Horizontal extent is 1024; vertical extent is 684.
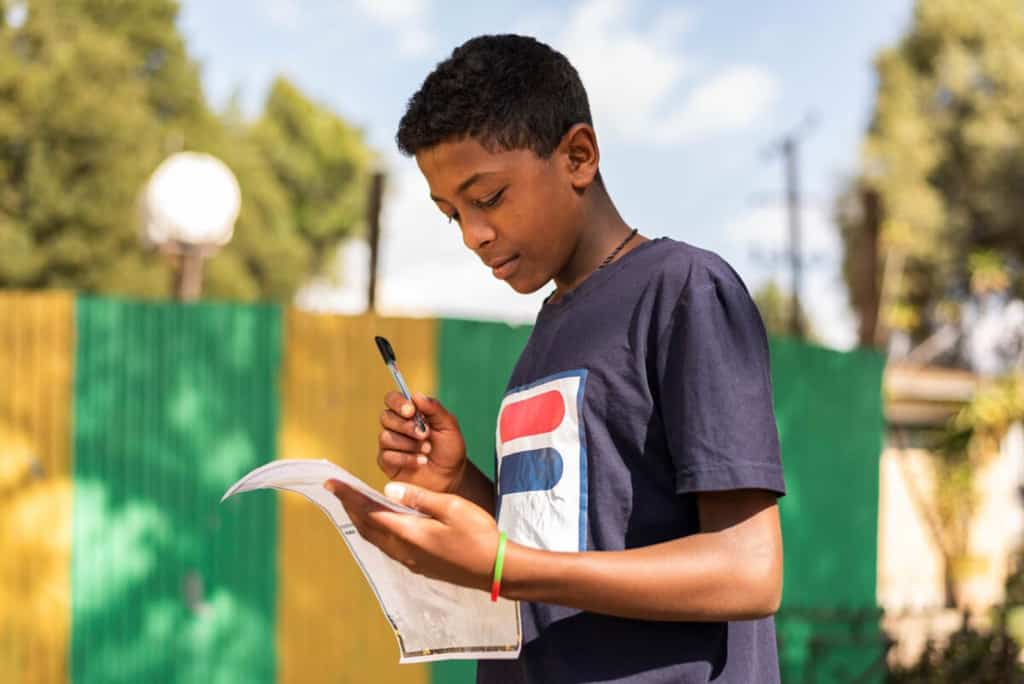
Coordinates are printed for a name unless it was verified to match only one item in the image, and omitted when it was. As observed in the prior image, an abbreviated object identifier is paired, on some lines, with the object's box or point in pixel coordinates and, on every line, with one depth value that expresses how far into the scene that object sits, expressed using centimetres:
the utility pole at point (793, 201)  2227
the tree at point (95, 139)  2327
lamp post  809
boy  133
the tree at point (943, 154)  2823
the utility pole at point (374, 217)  916
